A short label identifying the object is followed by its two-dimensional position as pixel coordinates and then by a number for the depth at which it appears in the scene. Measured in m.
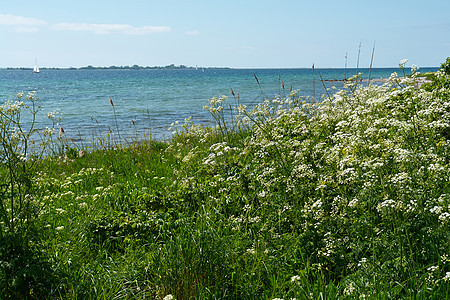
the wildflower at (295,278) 2.60
